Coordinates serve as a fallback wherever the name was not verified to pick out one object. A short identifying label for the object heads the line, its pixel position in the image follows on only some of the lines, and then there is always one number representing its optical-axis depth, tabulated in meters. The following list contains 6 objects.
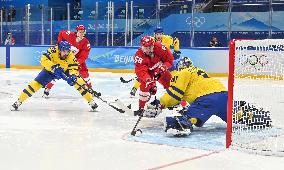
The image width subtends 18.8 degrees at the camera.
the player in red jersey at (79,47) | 13.38
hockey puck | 7.74
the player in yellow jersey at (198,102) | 7.66
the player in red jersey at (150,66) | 9.45
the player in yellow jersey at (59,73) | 10.60
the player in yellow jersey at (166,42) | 13.58
